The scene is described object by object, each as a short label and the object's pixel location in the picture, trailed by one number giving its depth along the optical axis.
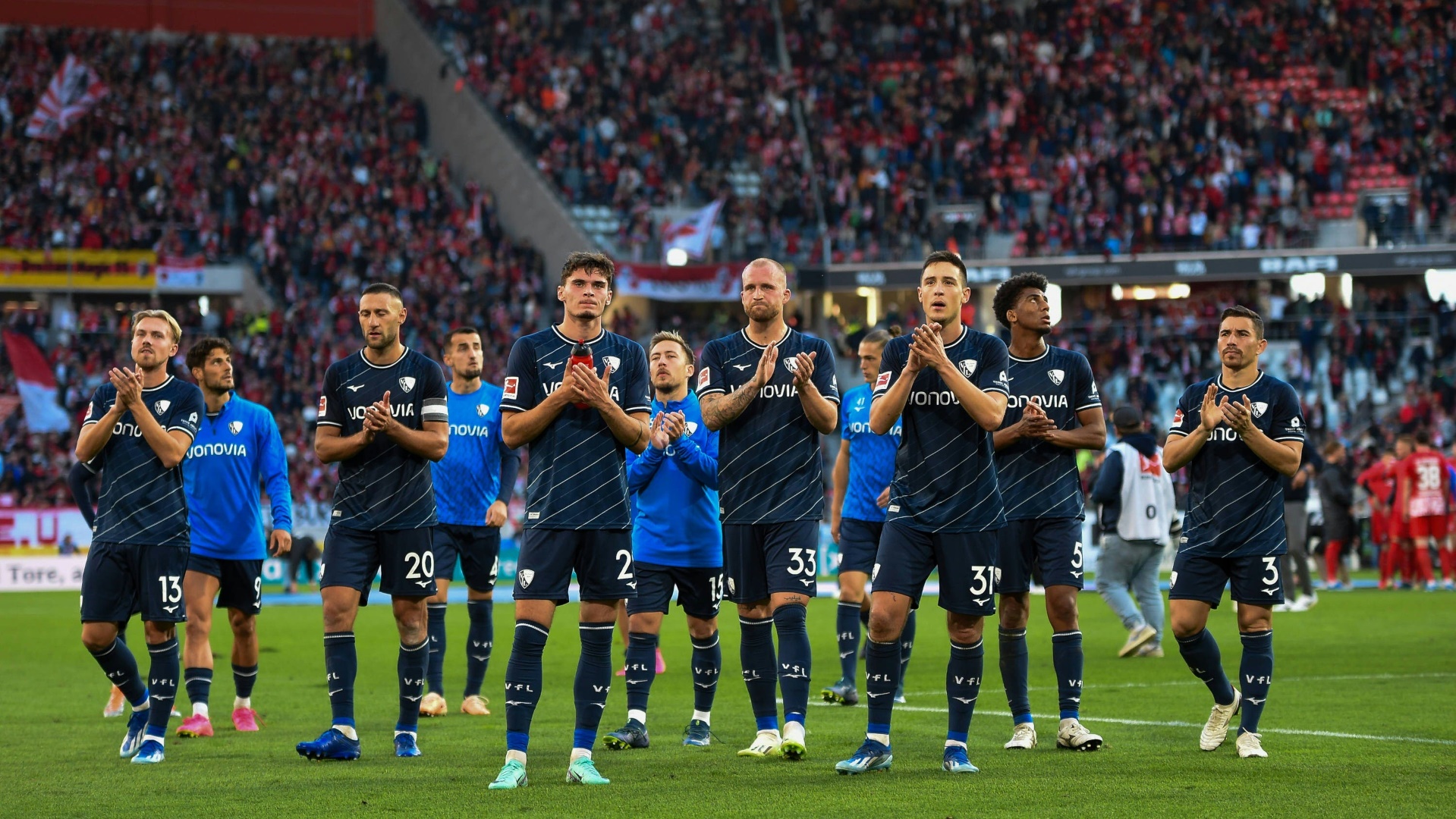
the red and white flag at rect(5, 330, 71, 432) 33.91
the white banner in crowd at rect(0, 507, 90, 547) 30.72
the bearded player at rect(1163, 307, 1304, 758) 8.73
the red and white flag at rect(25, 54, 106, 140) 39.75
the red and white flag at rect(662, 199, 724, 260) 39.81
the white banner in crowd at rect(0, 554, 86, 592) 28.27
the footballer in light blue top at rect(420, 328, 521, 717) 11.33
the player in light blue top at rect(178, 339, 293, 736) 10.18
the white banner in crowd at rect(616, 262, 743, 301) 40.22
